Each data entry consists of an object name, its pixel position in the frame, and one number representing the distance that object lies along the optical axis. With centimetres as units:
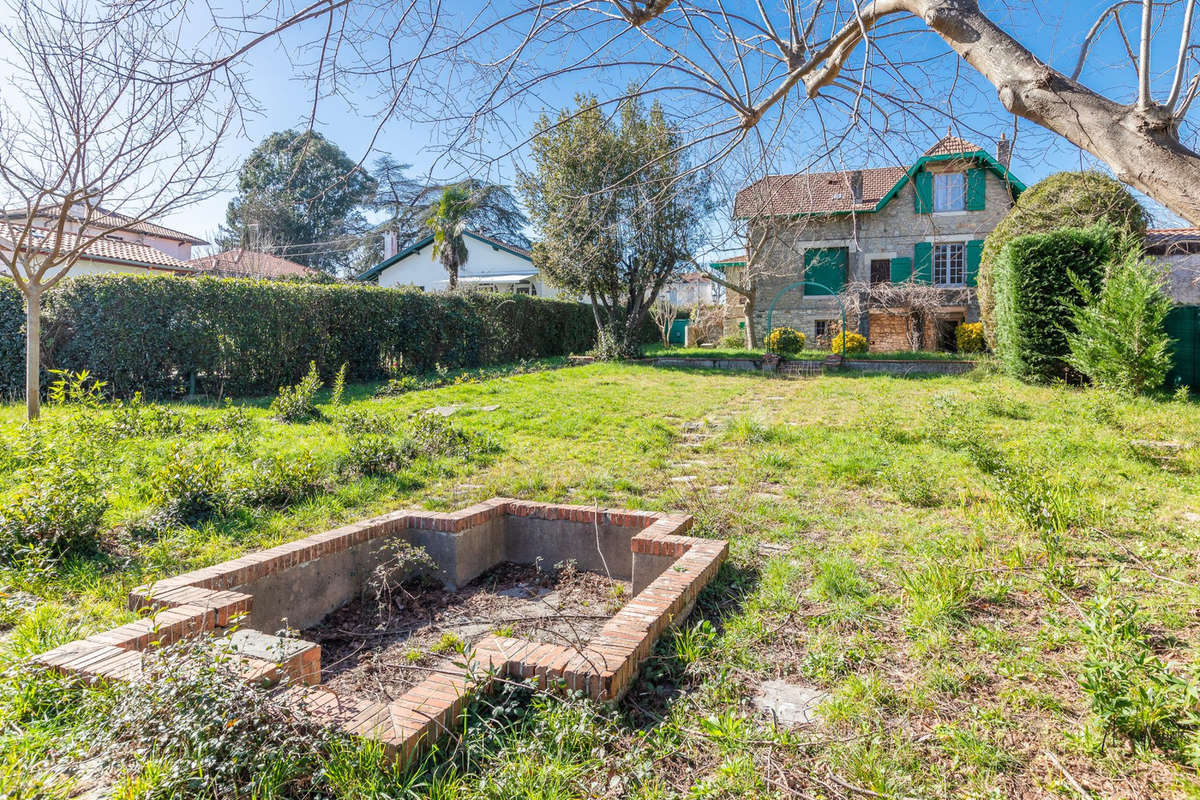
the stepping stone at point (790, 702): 208
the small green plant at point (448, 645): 277
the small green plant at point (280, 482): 446
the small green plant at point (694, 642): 247
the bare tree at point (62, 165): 561
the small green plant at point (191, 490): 412
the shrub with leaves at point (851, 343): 1828
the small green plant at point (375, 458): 527
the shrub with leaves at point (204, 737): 158
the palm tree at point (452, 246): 2296
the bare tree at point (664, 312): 2681
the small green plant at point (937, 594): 265
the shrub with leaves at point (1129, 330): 783
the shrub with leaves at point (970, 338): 1795
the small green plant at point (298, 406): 758
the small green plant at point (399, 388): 1035
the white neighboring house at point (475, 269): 2911
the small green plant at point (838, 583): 296
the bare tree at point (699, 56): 211
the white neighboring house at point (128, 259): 1901
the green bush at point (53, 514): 338
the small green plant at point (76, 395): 532
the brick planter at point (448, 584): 199
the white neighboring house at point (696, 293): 2016
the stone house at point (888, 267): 2002
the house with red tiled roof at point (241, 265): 2214
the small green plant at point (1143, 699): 178
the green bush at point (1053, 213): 1088
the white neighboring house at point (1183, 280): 1134
